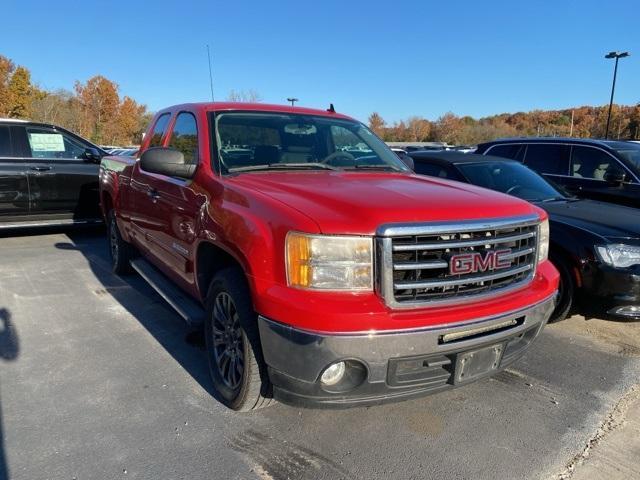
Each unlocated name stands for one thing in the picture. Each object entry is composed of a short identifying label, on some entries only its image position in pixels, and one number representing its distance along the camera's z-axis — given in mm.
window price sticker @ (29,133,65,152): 7804
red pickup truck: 2357
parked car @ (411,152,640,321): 4152
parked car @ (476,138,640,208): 6772
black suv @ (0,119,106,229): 7555
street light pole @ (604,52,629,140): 27080
